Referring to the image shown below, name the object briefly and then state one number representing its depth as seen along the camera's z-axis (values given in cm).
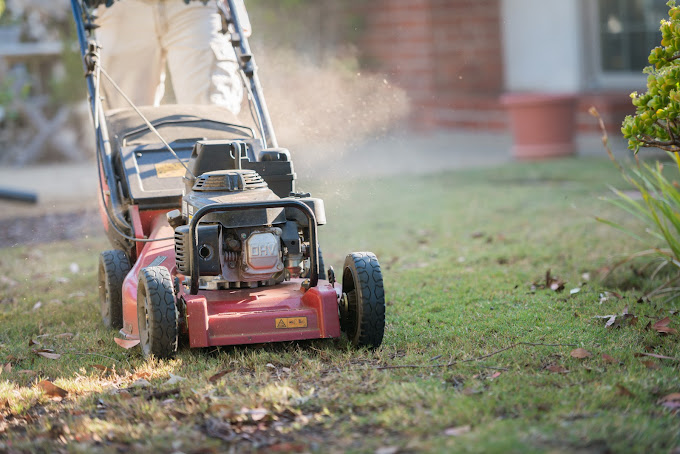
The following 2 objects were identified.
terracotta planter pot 1958
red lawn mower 680
